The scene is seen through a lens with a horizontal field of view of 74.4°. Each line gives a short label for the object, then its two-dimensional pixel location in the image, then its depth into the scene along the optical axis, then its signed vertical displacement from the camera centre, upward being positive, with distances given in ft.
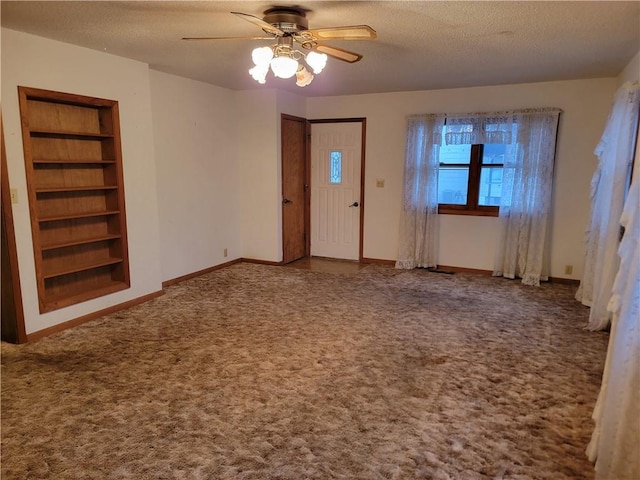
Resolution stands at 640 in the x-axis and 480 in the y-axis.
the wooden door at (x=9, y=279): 10.52 -2.76
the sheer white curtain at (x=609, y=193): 11.51 -0.47
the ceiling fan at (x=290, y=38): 8.46 +2.78
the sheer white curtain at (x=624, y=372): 5.93 -2.82
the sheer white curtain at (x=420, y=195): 18.31 -0.87
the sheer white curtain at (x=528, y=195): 16.46 -0.73
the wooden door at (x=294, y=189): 19.88 -0.73
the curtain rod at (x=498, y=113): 16.31 +2.55
